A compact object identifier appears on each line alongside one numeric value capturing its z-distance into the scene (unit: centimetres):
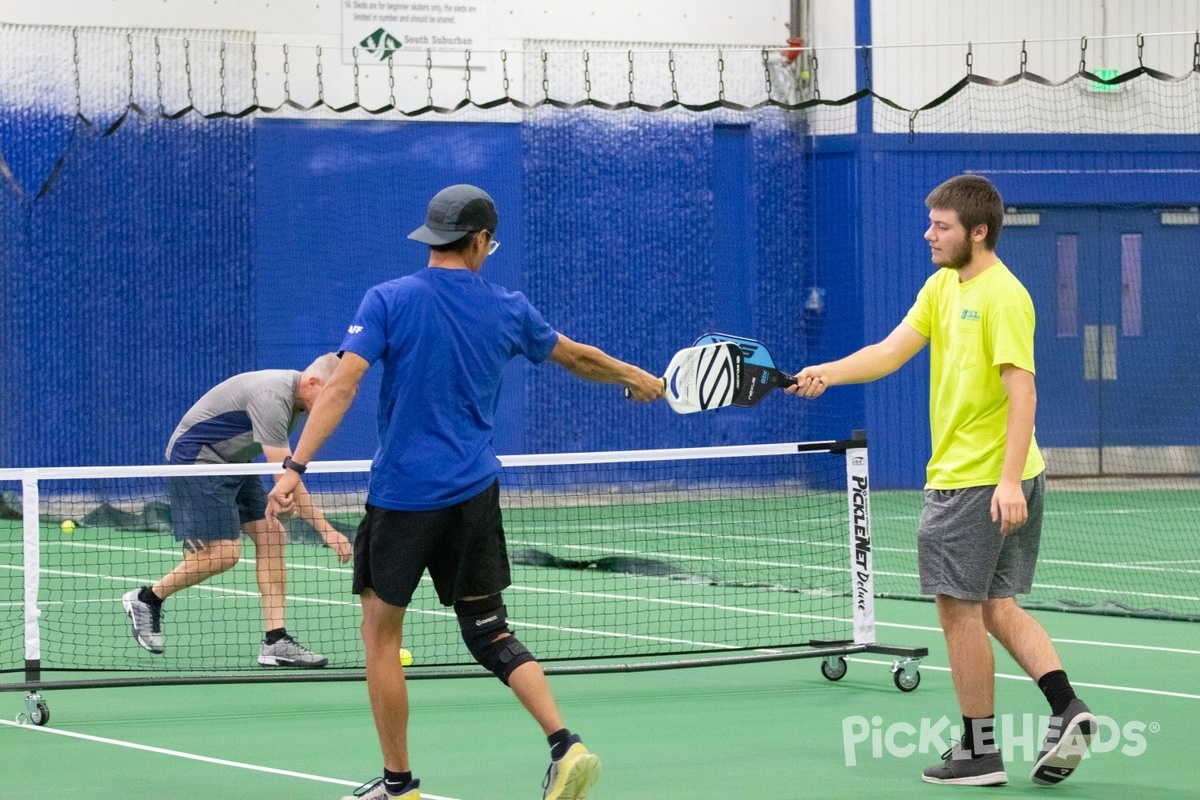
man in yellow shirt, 1080
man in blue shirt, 999
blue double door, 3312
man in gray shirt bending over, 1601
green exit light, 3581
